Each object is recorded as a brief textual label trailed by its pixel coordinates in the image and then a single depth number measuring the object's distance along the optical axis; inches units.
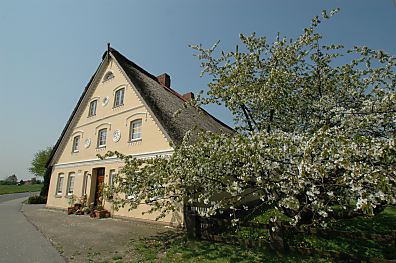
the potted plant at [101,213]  515.8
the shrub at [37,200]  918.4
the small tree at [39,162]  2081.7
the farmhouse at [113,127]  494.9
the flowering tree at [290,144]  167.0
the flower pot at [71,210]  584.2
